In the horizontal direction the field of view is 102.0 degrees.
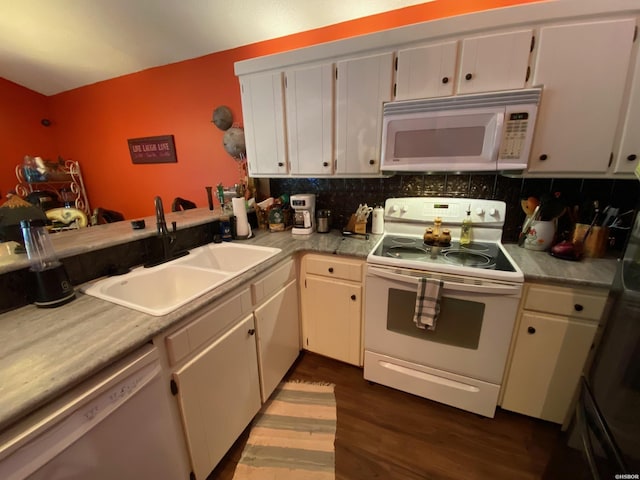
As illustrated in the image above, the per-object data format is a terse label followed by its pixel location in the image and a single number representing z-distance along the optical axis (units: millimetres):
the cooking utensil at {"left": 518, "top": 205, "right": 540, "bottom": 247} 1575
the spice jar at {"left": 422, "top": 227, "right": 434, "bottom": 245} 1724
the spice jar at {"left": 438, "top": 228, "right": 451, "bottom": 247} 1680
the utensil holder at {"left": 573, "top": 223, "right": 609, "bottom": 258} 1434
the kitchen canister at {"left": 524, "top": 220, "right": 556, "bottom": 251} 1547
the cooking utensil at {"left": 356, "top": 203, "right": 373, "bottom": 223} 1943
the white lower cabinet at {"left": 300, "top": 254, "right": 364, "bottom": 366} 1691
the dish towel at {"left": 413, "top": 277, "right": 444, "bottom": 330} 1370
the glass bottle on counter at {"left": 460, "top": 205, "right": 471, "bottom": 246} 1707
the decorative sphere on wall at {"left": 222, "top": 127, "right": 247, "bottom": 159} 2598
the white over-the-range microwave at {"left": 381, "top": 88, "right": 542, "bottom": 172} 1372
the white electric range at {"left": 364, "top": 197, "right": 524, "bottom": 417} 1341
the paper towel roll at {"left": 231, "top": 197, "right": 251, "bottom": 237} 1875
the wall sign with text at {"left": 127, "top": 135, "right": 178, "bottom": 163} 3178
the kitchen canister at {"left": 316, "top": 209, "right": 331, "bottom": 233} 2061
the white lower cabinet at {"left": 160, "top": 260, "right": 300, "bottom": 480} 1006
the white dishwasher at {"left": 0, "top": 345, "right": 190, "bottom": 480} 593
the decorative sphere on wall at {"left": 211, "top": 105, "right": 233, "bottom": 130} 2662
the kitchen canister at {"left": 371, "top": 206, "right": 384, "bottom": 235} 1955
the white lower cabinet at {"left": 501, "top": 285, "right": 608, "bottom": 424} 1247
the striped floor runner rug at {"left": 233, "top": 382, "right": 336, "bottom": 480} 1296
